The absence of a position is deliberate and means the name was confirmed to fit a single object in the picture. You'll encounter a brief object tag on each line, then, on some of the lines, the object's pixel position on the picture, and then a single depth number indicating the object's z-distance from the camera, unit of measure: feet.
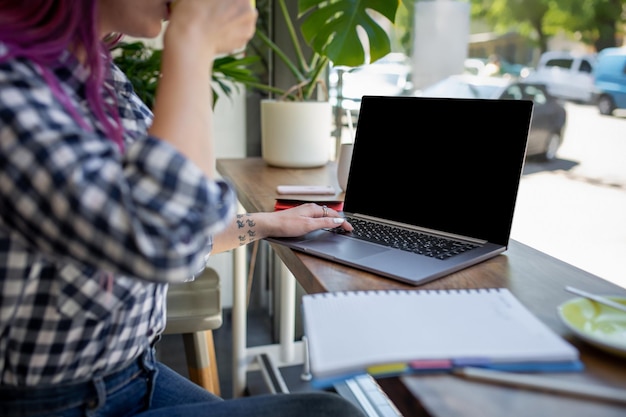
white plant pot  5.45
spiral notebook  1.76
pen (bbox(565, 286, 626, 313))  2.08
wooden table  1.62
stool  4.79
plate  1.87
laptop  2.92
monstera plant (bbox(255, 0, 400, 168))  4.92
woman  1.73
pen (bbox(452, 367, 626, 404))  1.66
